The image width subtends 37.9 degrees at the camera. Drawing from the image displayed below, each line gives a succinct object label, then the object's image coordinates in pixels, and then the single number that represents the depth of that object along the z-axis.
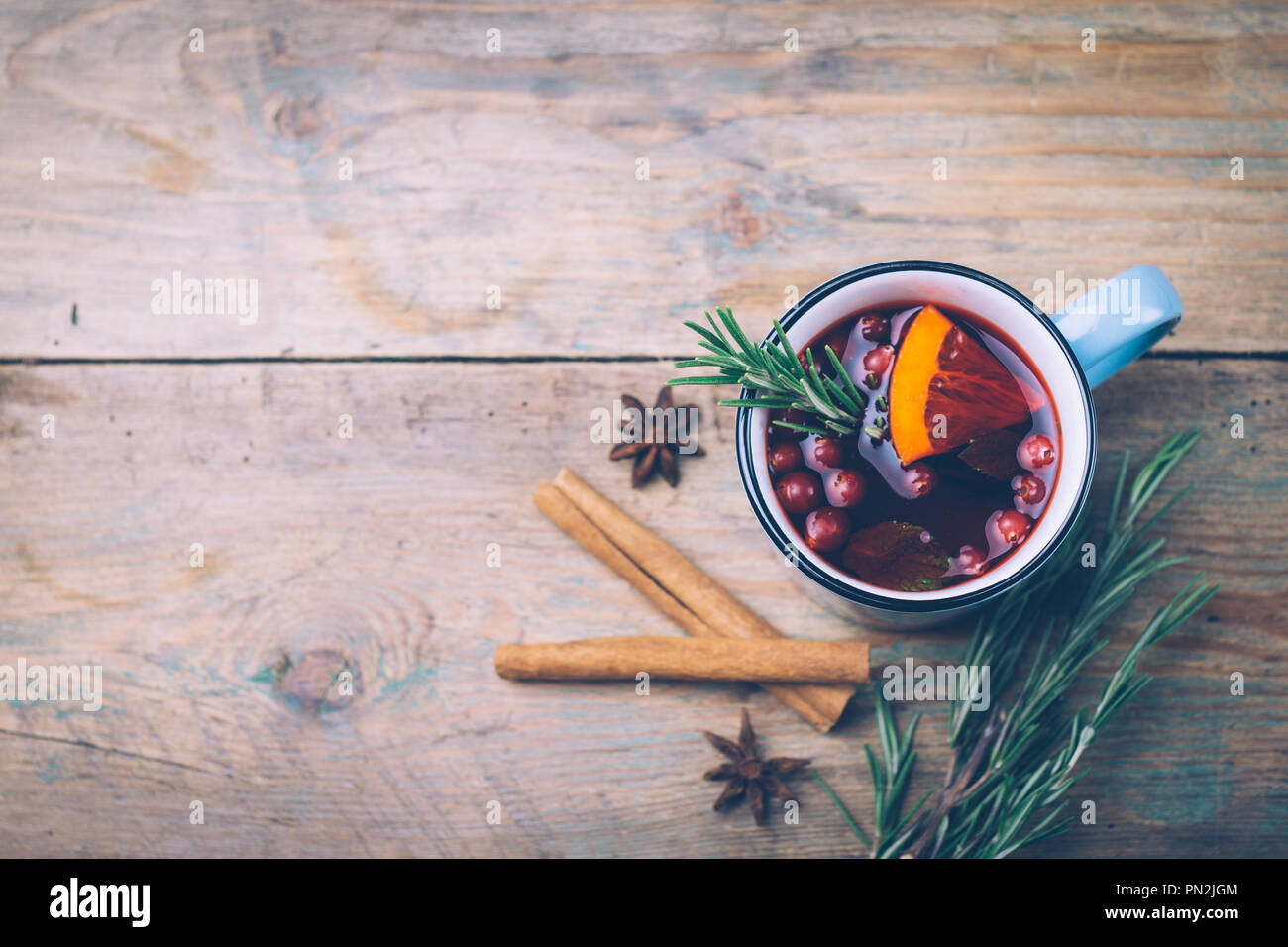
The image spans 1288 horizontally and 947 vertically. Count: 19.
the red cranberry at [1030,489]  0.51
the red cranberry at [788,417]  0.51
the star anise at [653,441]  0.56
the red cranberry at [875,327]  0.51
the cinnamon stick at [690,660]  0.55
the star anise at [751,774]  0.55
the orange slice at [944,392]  0.50
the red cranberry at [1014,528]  0.51
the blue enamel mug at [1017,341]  0.50
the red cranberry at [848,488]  0.51
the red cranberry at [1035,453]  0.51
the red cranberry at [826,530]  0.51
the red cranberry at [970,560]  0.51
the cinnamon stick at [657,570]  0.56
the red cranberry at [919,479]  0.51
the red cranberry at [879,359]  0.51
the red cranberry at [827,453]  0.51
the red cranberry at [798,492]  0.51
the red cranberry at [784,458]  0.51
